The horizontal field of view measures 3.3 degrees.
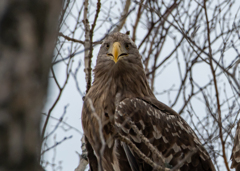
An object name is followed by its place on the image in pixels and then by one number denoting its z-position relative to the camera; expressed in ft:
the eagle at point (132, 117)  36.52
